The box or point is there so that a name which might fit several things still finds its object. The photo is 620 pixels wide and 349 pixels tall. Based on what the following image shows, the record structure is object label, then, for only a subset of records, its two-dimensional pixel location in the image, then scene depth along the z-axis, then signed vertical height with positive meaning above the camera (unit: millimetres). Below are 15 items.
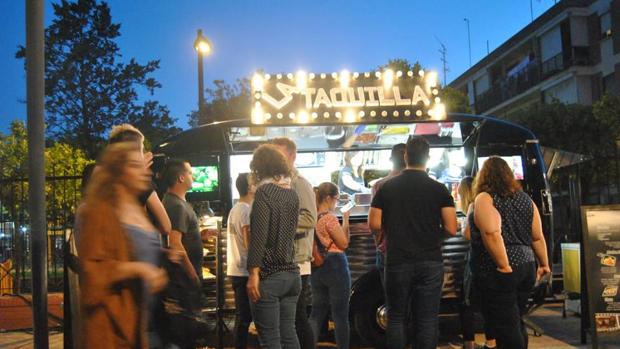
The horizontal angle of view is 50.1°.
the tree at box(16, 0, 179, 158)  29312 +5589
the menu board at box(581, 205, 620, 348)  6348 -789
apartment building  30500 +6634
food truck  6934 +688
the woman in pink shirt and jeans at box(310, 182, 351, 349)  5648 -742
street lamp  17672 +3975
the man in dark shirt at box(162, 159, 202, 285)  5098 -110
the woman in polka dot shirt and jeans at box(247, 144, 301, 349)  4266 -414
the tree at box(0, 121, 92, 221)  9229 +1132
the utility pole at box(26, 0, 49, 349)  5102 +281
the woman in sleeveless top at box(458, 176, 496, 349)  5984 -998
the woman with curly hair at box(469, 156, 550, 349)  4938 -446
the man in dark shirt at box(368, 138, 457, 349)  4914 -391
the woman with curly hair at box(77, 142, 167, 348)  3174 -308
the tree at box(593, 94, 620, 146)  22078 +2441
